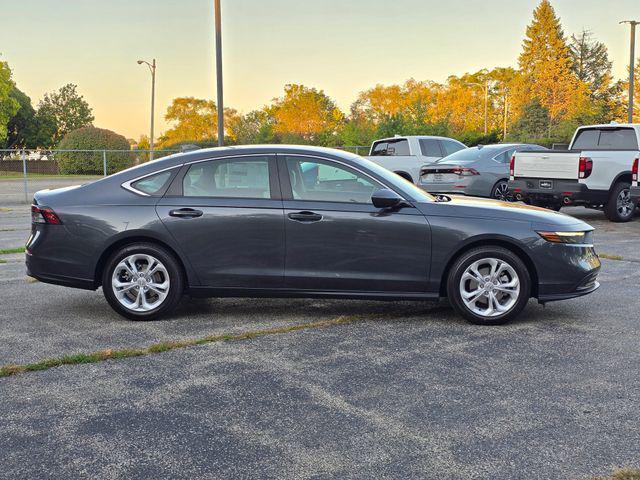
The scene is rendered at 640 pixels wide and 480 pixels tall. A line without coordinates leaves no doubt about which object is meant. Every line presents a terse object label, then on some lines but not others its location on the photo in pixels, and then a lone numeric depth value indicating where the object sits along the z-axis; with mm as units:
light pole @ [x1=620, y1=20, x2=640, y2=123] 32344
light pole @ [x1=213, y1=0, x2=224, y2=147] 19391
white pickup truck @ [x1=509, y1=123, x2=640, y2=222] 13445
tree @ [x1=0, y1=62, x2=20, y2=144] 66625
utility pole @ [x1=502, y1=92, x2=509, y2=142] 78781
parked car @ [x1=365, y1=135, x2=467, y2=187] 18234
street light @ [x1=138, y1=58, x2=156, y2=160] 47969
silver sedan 14781
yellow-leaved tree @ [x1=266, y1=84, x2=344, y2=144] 74062
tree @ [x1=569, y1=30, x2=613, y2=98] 96438
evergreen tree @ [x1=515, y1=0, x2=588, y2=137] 69312
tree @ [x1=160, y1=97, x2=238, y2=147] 86188
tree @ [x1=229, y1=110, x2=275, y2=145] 42609
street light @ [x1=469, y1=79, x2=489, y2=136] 84175
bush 27656
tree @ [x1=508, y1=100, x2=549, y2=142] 69312
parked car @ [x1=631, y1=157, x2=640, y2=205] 12250
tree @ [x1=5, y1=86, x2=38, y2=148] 86500
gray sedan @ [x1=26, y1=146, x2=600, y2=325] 5668
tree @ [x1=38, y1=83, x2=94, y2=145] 97438
